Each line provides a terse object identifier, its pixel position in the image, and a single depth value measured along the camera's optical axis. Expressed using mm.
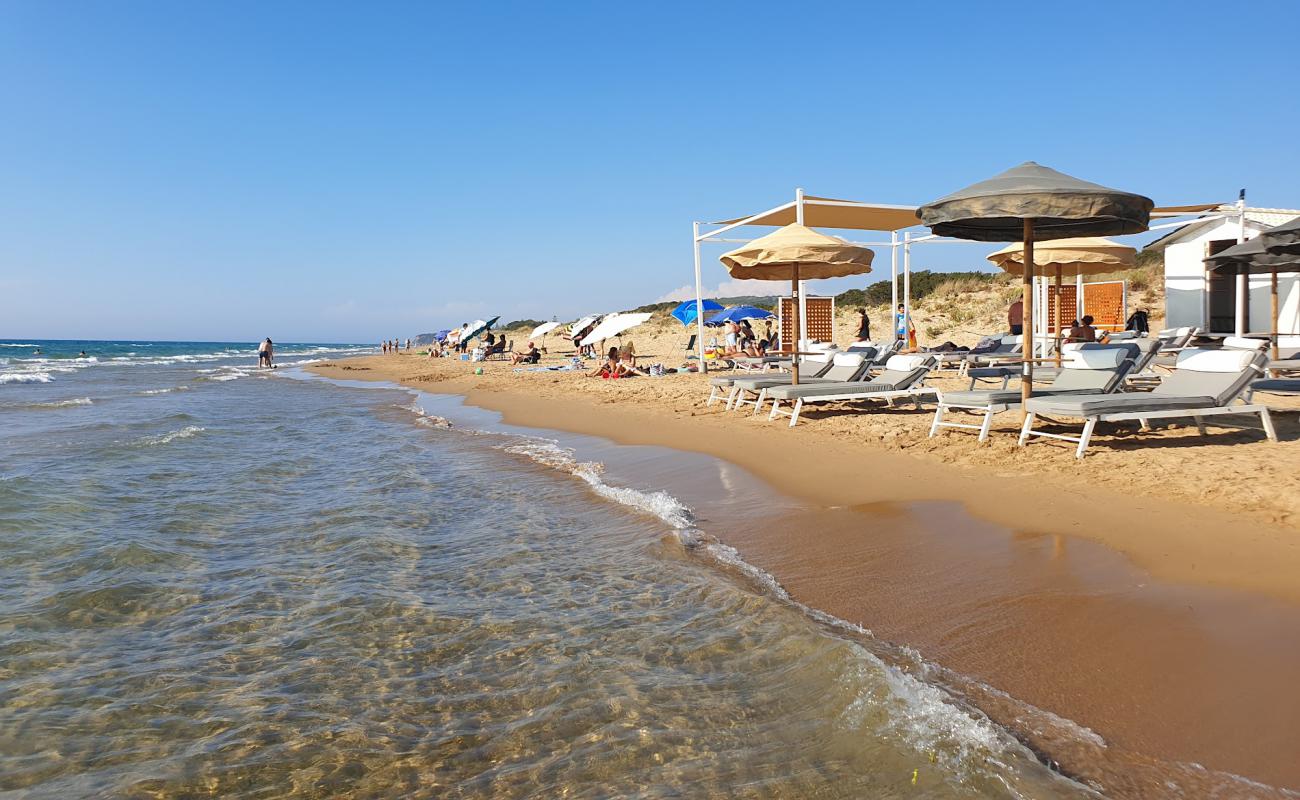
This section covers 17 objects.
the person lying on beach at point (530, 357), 28297
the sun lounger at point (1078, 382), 7387
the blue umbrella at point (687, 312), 22859
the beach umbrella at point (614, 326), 22633
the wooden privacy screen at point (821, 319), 19234
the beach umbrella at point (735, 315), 20922
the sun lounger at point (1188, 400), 6387
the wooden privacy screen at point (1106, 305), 20016
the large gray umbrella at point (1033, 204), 6340
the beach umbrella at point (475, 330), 35281
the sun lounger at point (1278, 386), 7334
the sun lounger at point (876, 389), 9508
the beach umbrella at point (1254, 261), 9164
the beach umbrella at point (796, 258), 9992
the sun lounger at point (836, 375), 10438
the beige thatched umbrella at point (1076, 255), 11820
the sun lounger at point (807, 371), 11141
